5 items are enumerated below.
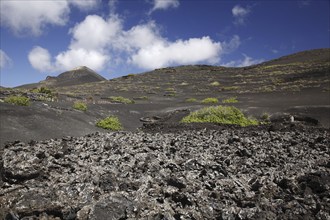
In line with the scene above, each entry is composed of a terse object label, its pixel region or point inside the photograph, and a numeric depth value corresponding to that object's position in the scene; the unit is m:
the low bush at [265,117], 31.33
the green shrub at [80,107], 30.43
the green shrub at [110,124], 26.17
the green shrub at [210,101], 49.62
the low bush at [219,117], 29.45
